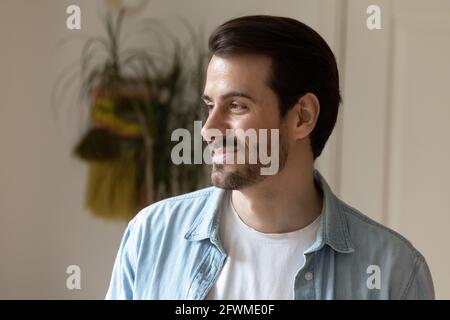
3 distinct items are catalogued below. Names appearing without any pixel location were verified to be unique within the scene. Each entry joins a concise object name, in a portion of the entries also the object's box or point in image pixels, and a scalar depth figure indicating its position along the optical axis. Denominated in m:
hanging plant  2.47
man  1.93
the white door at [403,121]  2.46
